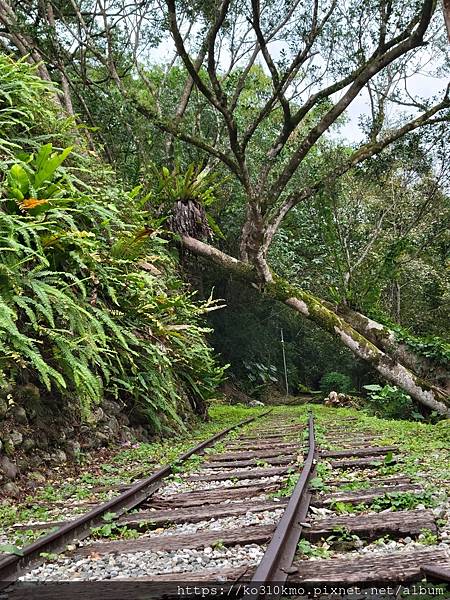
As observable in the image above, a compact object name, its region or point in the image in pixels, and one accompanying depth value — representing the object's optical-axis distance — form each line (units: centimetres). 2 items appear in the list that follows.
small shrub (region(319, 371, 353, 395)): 2414
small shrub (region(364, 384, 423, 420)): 1195
